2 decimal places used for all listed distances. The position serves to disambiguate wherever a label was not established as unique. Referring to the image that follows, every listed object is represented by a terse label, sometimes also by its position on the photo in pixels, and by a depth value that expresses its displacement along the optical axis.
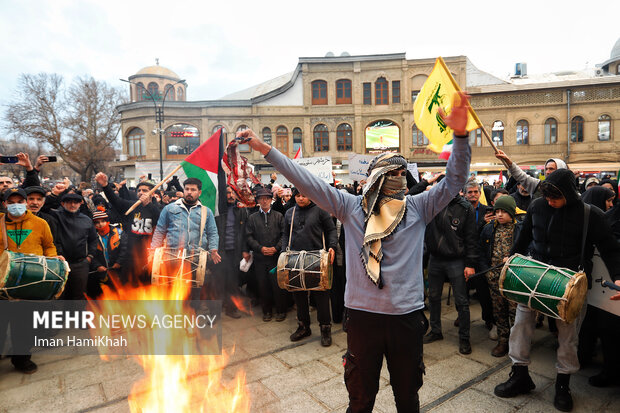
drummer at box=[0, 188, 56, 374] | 4.56
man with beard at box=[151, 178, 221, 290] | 5.41
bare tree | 34.69
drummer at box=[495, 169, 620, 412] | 3.48
